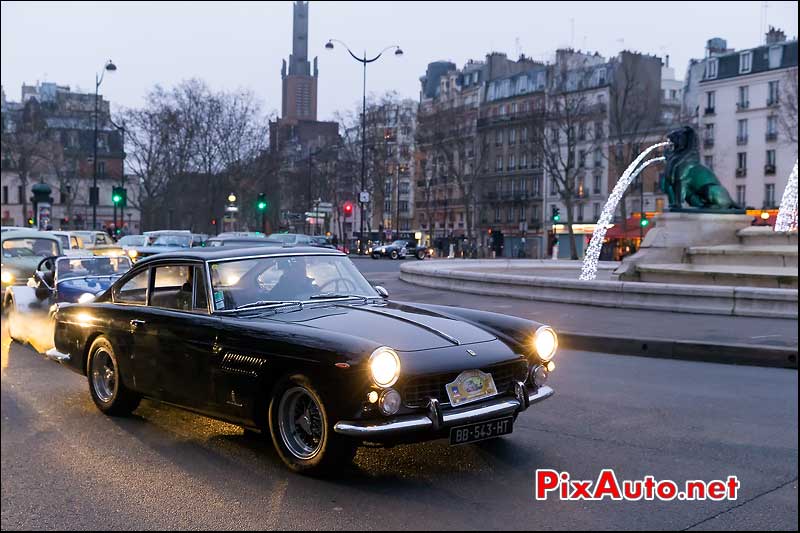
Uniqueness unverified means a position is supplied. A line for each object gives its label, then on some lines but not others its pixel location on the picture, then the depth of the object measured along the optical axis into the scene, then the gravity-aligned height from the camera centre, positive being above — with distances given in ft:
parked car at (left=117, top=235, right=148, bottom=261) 106.83 -0.96
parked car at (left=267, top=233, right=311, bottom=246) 100.19 -0.26
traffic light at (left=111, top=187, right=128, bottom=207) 137.80 +6.48
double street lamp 146.51 +32.09
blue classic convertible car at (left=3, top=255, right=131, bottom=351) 35.81 -2.50
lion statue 73.26 +5.24
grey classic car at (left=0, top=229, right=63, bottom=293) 52.90 -1.06
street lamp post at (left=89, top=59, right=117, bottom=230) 143.31 +7.48
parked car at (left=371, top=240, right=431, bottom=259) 190.70 -3.20
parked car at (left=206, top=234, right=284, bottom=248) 57.98 -0.39
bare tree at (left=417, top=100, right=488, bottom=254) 234.38 +28.98
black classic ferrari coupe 16.01 -2.52
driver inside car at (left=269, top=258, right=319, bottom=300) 20.01 -1.16
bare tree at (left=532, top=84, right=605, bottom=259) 195.42 +28.10
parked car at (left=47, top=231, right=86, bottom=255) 73.61 -0.59
